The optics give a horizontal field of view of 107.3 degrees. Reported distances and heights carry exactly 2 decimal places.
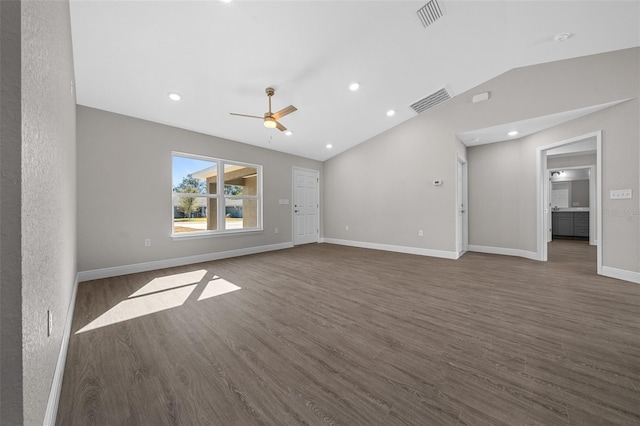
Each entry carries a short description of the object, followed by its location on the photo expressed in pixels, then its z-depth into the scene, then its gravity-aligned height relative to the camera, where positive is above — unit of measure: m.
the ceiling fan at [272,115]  3.35 +1.40
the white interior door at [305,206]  6.62 +0.18
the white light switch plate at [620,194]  3.28 +0.21
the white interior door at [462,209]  5.03 +0.03
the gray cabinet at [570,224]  6.82 -0.45
